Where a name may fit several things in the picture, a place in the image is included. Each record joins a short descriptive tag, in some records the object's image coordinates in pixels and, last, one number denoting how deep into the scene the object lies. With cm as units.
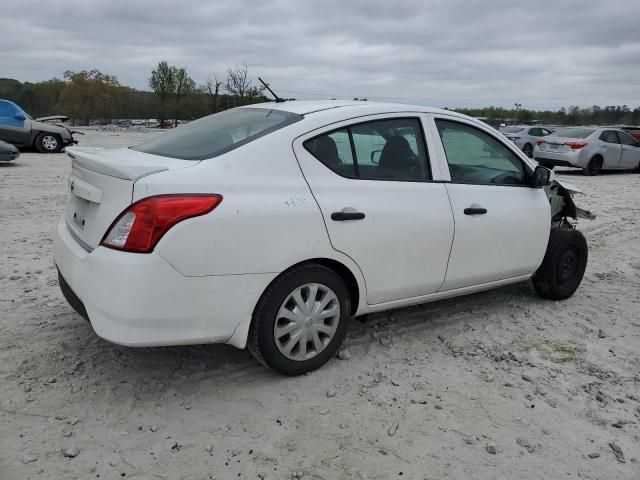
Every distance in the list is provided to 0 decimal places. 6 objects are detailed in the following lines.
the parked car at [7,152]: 1326
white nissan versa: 274
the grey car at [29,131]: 1605
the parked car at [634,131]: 2420
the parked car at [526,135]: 2119
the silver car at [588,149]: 1627
